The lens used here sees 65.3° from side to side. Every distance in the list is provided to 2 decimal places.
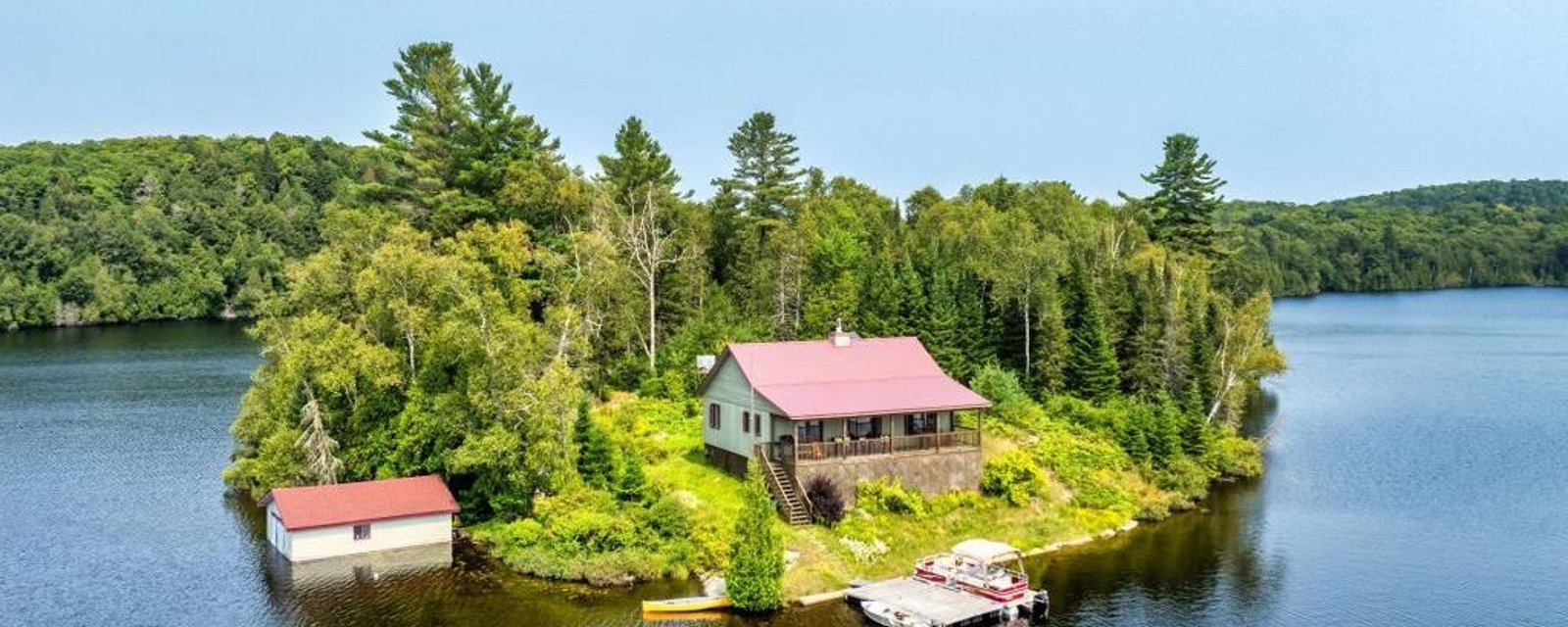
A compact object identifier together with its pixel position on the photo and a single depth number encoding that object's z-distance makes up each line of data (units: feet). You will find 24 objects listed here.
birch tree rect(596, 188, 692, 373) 234.38
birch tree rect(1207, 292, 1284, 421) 231.44
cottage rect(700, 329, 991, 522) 157.99
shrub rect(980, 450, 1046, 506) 165.89
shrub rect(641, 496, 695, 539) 147.23
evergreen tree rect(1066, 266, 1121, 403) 216.33
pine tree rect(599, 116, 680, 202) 250.78
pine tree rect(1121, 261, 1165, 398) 222.48
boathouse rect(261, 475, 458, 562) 145.28
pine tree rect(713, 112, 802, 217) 281.33
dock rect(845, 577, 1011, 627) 125.39
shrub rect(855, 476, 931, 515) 156.25
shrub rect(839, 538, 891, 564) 144.97
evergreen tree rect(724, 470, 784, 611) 126.31
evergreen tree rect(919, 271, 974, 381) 219.00
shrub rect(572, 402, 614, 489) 159.84
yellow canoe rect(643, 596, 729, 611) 128.47
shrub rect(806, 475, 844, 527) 151.74
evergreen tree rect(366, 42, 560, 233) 234.38
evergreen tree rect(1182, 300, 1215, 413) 222.28
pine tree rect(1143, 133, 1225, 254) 293.02
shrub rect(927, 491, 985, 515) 159.73
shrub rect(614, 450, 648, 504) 155.22
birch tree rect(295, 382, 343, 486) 171.01
